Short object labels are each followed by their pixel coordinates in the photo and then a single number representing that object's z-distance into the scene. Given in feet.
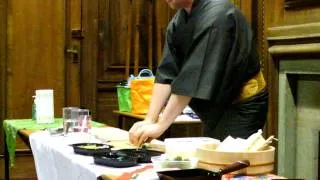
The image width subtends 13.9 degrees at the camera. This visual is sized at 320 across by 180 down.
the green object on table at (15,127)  24.97
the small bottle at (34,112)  26.06
